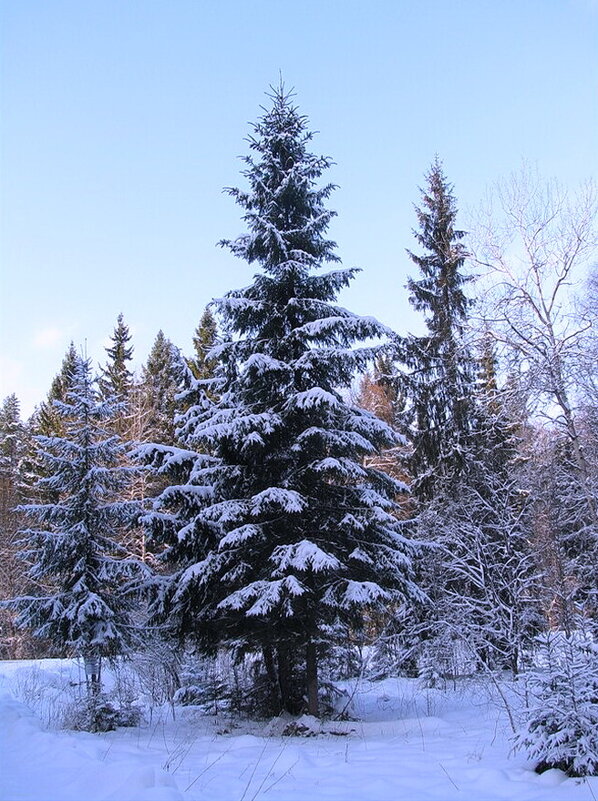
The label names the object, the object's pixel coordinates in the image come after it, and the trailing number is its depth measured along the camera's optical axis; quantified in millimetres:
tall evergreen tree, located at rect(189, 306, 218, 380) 26328
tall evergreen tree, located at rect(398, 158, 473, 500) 16078
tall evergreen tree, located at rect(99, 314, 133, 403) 32128
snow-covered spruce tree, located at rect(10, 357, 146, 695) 12461
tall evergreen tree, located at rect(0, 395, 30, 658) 27781
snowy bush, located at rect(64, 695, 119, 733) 10023
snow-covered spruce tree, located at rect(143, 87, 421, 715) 9688
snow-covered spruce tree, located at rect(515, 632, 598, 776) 5266
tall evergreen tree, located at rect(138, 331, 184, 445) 26250
